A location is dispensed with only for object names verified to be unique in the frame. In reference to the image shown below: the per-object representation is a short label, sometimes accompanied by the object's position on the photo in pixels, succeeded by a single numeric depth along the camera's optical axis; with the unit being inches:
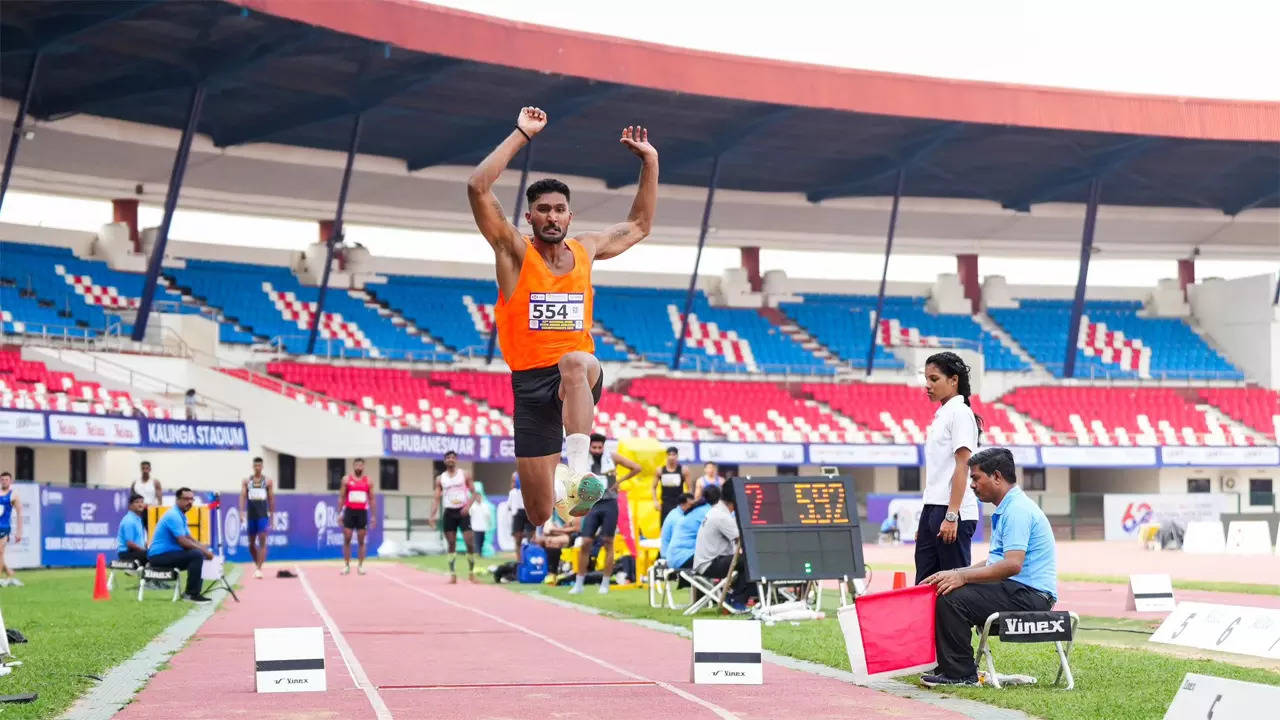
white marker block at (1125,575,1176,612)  602.9
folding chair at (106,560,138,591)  730.2
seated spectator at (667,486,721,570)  638.5
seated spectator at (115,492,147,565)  752.3
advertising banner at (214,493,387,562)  1198.9
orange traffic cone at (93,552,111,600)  738.8
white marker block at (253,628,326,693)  362.6
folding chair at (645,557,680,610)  640.4
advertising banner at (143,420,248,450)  1170.6
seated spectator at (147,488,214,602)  703.1
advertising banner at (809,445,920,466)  1615.4
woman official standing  393.1
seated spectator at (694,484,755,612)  607.8
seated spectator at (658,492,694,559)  662.5
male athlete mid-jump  301.9
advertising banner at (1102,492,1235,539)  1480.1
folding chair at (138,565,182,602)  701.9
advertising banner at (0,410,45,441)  1027.9
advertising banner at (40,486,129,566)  1058.1
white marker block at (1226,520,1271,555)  1186.6
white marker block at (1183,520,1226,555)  1224.8
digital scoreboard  565.9
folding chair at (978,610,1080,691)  355.6
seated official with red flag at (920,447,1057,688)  365.7
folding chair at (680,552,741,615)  590.3
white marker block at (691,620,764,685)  376.5
